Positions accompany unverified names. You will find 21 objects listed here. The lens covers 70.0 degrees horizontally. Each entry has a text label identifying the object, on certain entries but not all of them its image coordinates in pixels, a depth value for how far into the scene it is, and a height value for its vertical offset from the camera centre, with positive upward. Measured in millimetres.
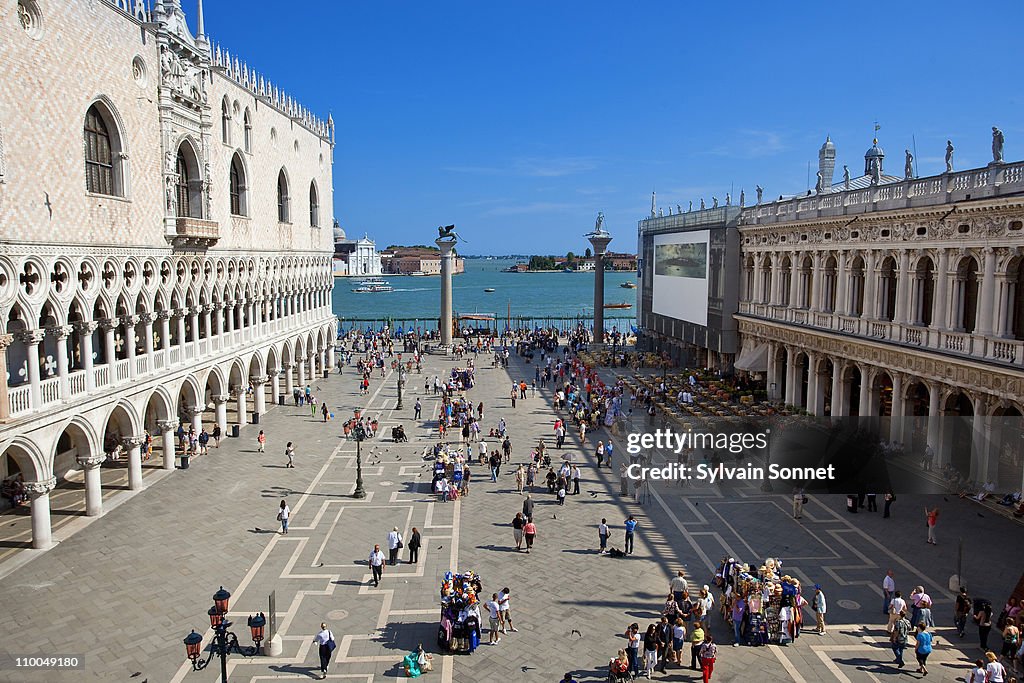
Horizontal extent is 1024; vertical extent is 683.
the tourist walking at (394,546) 17266 -6284
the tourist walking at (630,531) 17797 -6109
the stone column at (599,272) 56312 +644
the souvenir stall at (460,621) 13469 -6297
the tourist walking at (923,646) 12539 -6253
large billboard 40750 +262
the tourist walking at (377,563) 16188 -6279
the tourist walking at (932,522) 17781 -5851
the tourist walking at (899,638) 12906 -6290
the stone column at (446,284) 54969 -320
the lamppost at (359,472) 21891 -5799
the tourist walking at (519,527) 18047 -6134
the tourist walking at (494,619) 13844 -6475
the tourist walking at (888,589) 14719 -6197
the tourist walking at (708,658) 12312 -6335
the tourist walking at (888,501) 19844 -5995
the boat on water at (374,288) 186050 -2276
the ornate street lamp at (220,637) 11102 -5743
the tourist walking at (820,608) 14094 -6305
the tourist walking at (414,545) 17375 -6305
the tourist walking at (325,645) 12570 -6295
